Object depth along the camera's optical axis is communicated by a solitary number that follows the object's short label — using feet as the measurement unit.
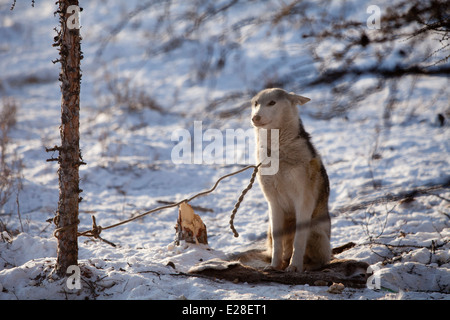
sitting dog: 29.30
